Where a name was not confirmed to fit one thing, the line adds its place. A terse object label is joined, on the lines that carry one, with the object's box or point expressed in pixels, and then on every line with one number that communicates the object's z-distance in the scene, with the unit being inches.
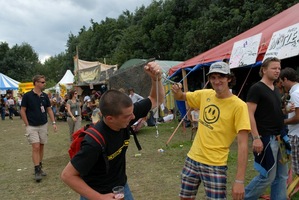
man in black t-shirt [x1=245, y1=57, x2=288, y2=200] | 128.5
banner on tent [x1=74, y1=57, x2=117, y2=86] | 817.5
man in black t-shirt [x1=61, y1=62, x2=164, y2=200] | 72.8
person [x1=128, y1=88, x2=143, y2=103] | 409.1
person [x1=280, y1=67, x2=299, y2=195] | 141.0
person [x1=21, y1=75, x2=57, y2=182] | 230.5
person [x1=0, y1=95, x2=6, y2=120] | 796.9
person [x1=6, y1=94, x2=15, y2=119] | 822.5
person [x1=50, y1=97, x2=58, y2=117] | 760.3
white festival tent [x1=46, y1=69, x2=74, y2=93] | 1320.1
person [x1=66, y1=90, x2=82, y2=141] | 345.9
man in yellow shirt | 106.4
